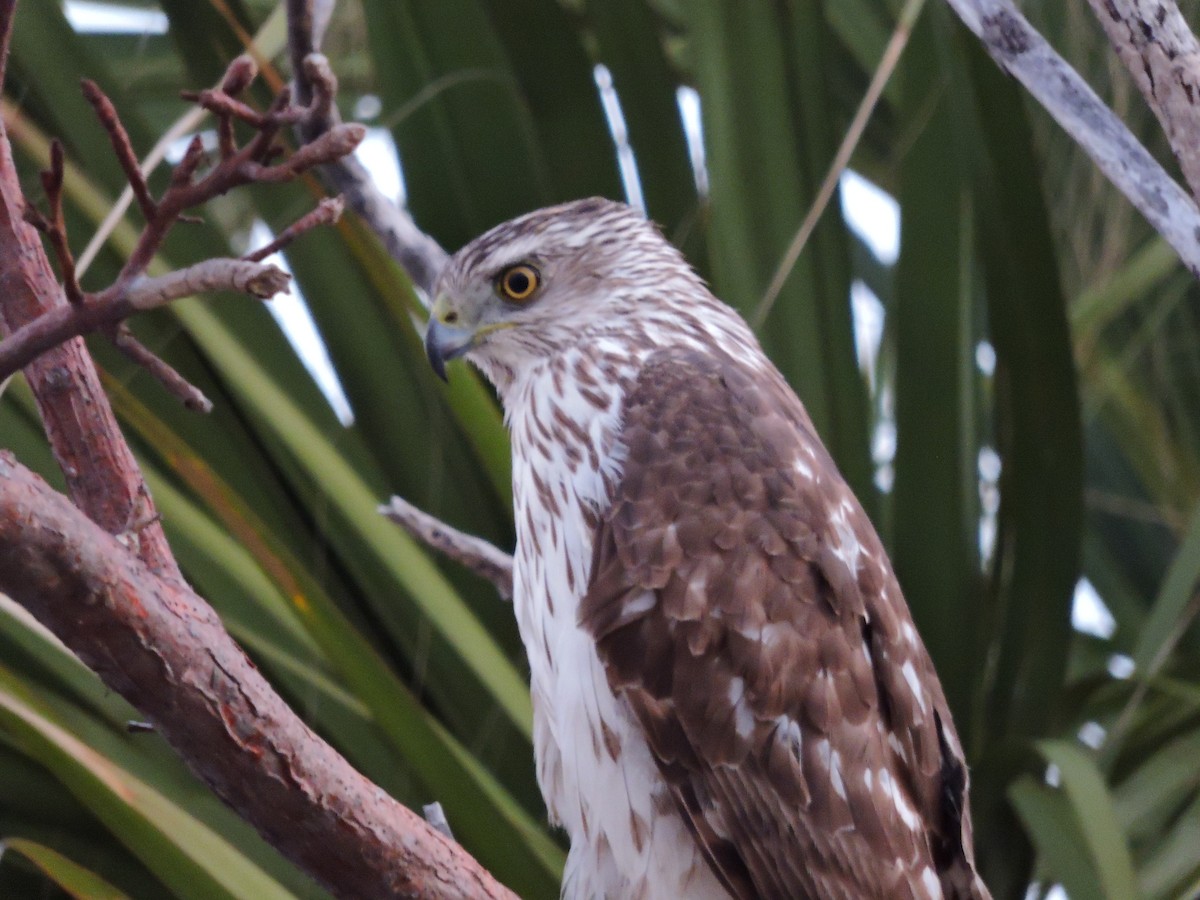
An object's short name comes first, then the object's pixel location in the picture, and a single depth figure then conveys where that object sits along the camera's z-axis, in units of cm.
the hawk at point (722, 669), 594
